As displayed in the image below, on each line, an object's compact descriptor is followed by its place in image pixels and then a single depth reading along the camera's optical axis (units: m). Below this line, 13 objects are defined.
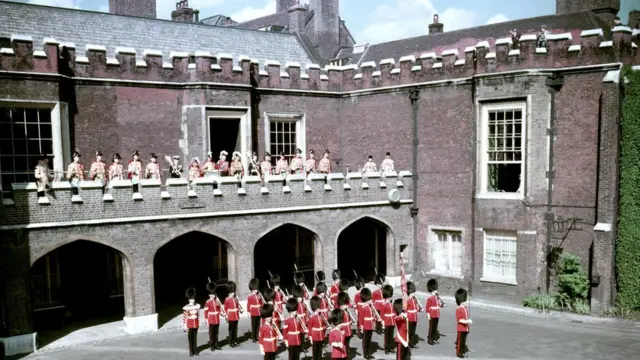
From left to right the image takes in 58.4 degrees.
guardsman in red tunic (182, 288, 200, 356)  15.18
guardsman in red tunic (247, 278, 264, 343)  16.52
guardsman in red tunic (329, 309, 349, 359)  12.95
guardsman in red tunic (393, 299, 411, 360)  13.43
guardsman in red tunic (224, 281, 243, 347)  16.05
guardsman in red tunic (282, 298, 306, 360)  13.79
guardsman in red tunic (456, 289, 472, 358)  14.41
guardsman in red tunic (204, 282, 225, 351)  15.68
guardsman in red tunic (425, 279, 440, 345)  15.41
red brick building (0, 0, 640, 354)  18.00
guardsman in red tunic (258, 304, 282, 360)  13.55
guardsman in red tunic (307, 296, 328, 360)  13.87
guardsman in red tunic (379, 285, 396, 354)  14.79
